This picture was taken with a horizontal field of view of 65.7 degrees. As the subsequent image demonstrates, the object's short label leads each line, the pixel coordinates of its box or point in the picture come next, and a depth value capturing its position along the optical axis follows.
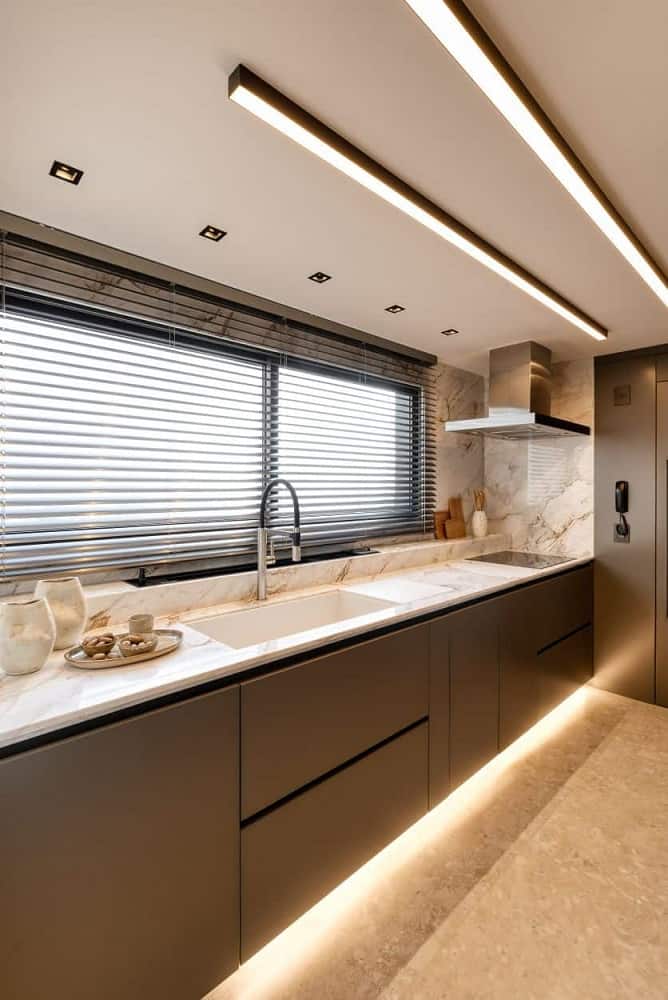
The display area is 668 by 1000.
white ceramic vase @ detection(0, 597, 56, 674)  1.25
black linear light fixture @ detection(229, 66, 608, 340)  1.12
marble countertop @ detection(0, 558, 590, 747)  1.07
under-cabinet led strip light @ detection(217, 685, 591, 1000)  1.48
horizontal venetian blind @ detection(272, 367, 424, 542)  2.59
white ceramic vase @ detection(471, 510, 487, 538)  3.65
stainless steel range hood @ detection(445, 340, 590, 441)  2.99
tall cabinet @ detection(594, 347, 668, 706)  3.23
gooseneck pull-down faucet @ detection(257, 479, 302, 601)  2.05
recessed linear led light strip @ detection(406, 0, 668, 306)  0.96
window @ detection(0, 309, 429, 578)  1.76
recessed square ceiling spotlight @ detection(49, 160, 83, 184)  1.40
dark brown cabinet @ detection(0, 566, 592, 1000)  1.05
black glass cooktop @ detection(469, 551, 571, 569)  3.11
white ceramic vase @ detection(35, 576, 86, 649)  1.46
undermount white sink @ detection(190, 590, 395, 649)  1.96
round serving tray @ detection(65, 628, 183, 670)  1.33
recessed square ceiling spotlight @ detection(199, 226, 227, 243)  1.74
